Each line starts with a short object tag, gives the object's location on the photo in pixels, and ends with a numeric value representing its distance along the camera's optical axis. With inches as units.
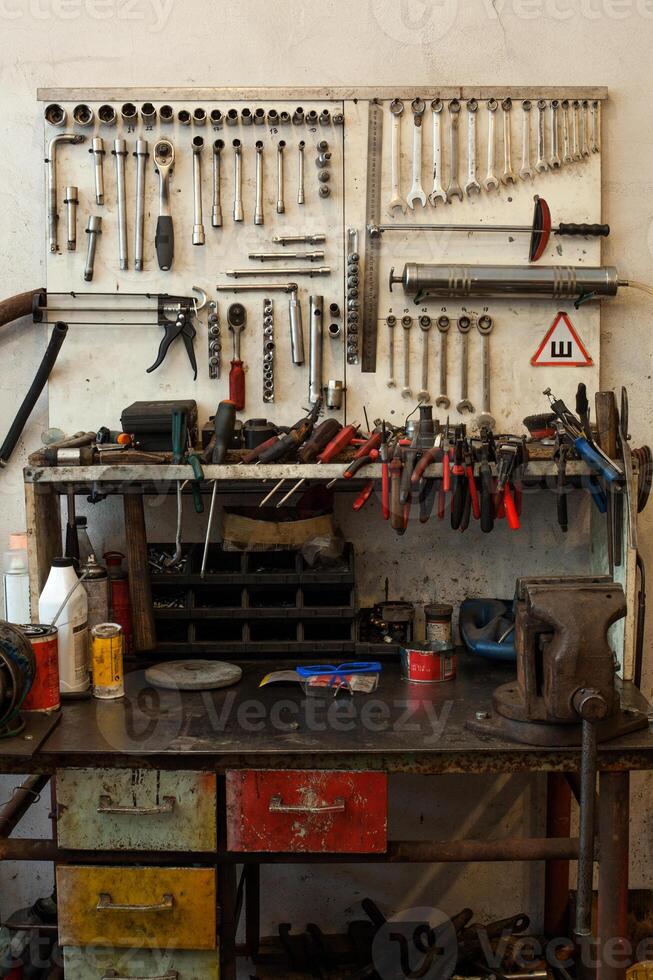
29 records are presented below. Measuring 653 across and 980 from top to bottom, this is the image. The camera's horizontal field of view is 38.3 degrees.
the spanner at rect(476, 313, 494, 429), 85.3
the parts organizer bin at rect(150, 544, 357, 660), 78.6
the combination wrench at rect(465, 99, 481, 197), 83.4
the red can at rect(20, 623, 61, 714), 68.5
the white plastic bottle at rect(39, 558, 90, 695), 72.6
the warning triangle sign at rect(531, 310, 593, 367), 85.0
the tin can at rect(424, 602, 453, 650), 80.5
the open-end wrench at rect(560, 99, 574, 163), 83.3
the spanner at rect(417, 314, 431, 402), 85.0
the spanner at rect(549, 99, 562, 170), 83.2
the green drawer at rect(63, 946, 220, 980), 64.4
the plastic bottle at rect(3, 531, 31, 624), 80.4
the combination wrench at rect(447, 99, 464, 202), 83.6
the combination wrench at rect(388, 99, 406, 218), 83.6
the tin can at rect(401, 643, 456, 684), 77.0
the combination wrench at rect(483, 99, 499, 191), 83.6
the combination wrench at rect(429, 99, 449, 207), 83.5
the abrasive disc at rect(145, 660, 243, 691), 74.7
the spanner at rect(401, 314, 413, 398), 85.0
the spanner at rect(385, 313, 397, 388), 85.3
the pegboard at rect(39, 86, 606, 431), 83.9
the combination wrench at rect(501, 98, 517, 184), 83.4
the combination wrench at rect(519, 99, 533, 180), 83.6
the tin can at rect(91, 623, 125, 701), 72.3
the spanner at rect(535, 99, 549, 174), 83.4
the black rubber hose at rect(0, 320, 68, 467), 84.4
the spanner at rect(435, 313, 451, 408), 85.1
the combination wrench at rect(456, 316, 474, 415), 85.2
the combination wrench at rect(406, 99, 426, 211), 83.7
